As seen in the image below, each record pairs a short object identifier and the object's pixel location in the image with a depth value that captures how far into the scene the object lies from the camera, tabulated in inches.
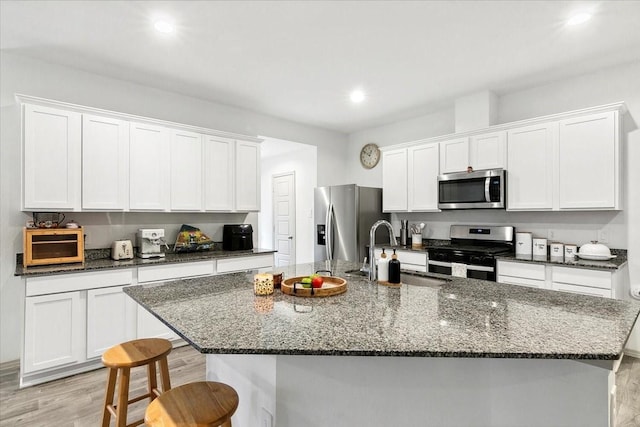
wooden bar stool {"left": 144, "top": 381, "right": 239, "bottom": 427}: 47.7
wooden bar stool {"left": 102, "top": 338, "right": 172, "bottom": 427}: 65.2
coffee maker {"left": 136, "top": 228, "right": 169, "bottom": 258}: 133.6
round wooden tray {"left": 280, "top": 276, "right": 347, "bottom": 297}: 67.6
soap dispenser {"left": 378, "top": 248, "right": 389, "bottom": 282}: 78.0
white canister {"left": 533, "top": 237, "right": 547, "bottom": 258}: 135.3
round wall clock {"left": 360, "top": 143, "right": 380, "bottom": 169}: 212.6
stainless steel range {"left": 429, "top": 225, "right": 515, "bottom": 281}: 135.3
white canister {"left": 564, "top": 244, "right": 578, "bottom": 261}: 128.7
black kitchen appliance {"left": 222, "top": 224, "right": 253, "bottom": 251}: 160.7
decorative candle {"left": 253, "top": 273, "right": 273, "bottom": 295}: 69.2
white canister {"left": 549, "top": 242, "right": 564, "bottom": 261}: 130.6
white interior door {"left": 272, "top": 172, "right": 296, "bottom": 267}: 238.8
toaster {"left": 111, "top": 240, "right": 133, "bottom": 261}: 127.1
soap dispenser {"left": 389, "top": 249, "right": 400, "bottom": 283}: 75.5
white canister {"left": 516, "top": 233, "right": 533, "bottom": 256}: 139.9
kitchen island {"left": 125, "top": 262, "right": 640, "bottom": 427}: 43.0
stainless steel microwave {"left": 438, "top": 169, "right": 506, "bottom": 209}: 143.1
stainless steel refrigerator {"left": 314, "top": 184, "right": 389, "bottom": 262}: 182.2
